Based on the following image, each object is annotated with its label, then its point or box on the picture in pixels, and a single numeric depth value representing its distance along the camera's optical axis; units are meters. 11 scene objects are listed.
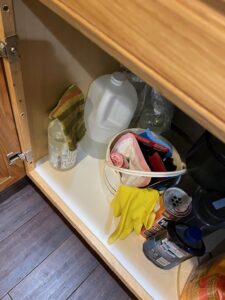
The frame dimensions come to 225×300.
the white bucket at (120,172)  0.75
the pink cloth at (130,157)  0.79
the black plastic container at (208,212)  0.73
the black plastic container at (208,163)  0.72
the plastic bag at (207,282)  0.64
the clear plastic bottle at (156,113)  0.94
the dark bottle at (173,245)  0.66
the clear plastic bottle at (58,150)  0.82
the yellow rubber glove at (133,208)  0.77
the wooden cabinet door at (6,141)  0.65
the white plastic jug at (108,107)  0.81
